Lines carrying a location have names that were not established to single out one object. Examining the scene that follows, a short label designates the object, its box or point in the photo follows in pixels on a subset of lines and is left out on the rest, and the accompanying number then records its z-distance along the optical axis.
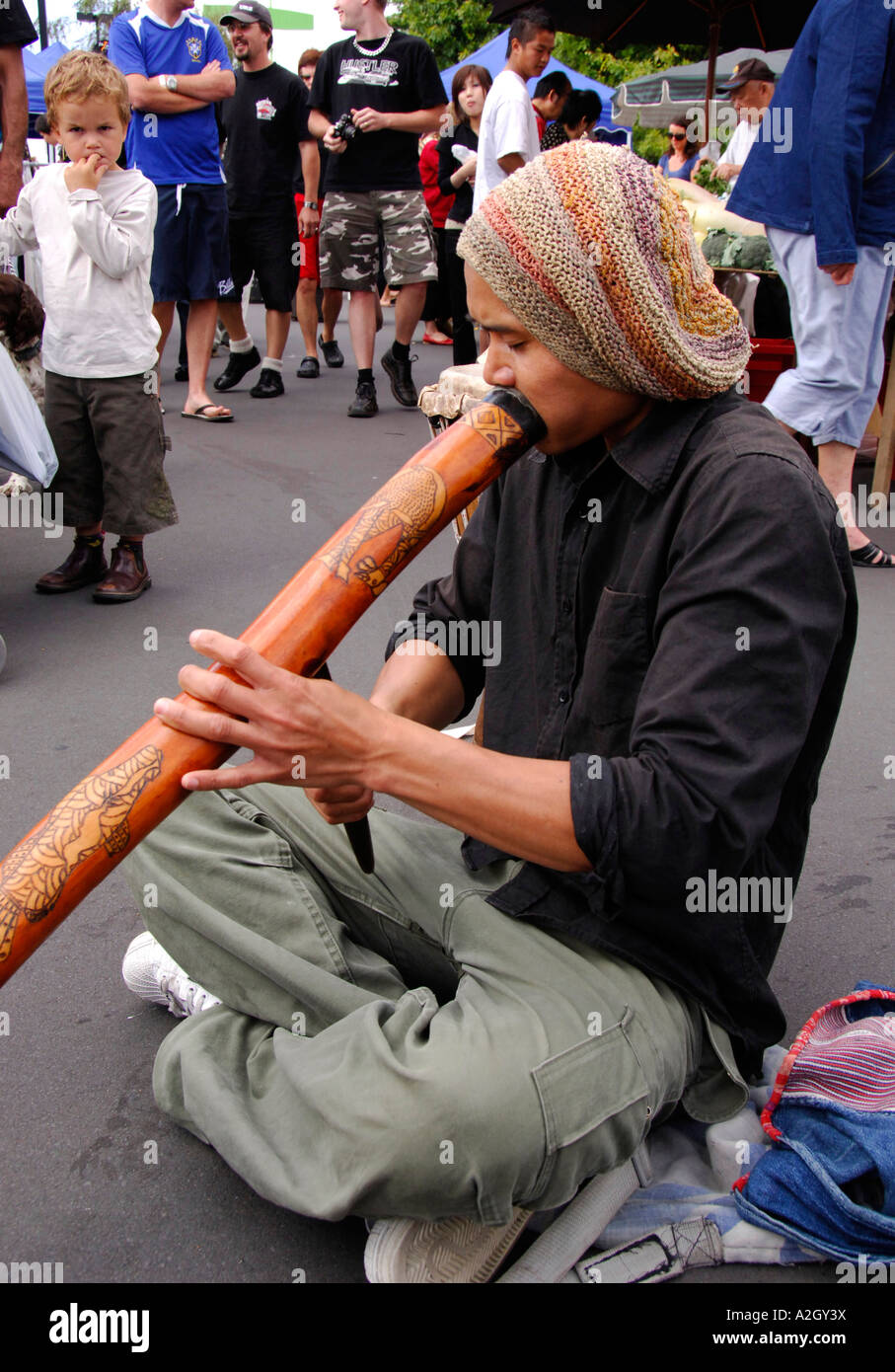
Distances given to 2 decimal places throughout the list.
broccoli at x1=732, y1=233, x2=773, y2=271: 5.72
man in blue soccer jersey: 5.82
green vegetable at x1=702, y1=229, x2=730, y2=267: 5.94
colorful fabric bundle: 1.62
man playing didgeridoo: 1.42
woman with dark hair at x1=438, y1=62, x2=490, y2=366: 8.35
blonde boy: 3.89
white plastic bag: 3.70
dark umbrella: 9.91
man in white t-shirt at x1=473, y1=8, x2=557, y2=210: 6.19
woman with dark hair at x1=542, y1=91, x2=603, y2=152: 7.98
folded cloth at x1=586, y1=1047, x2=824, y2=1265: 1.67
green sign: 23.14
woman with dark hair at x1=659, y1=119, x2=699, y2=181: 11.90
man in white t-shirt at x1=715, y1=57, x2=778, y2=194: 7.46
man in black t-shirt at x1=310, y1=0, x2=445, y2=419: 6.79
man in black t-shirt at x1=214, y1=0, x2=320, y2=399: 7.43
